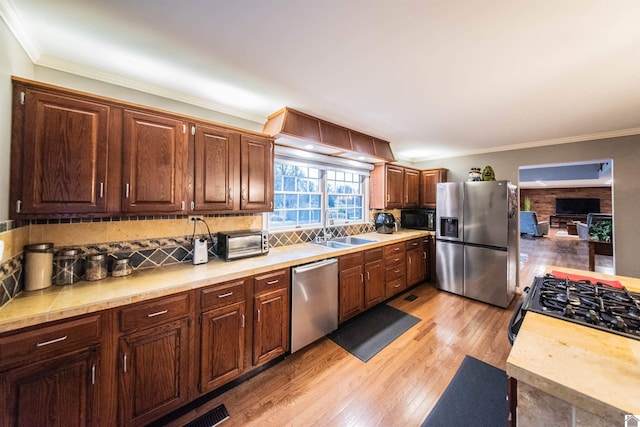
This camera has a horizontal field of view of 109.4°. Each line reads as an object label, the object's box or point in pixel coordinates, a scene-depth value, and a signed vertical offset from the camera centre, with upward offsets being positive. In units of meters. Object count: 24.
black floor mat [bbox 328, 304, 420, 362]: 2.29 -1.30
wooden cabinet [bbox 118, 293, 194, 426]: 1.35 -0.91
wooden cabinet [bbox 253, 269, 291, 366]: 1.89 -0.87
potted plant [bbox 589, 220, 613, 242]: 3.64 -0.24
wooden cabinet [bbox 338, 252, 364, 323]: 2.58 -0.82
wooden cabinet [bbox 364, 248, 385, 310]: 2.89 -0.81
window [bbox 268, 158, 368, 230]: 2.87 +0.31
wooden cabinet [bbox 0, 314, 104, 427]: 1.06 -0.80
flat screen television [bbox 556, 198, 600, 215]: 9.44 +0.46
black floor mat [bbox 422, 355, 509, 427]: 1.55 -1.38
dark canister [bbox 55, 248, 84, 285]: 1.48 -0.33
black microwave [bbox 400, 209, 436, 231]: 4.20 -0.05
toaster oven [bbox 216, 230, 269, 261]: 2.08 -0.27
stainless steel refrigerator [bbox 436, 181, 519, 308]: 3.16 -0.35
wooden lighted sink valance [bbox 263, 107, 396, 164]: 2.39 +0.96
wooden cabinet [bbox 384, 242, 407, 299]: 3.21 -0.78
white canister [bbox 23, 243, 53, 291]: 1.37 -0.31
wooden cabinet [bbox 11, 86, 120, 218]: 1.31 +0.37
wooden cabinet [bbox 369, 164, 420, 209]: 3.81 +0.52
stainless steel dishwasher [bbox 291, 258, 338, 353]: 2.13 -0.85
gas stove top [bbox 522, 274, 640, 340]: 1.02 -0.47
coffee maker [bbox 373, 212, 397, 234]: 3.86 -0.12
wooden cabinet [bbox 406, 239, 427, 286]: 3.63 -0.76
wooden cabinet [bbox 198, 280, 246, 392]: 1.63 -0.89
